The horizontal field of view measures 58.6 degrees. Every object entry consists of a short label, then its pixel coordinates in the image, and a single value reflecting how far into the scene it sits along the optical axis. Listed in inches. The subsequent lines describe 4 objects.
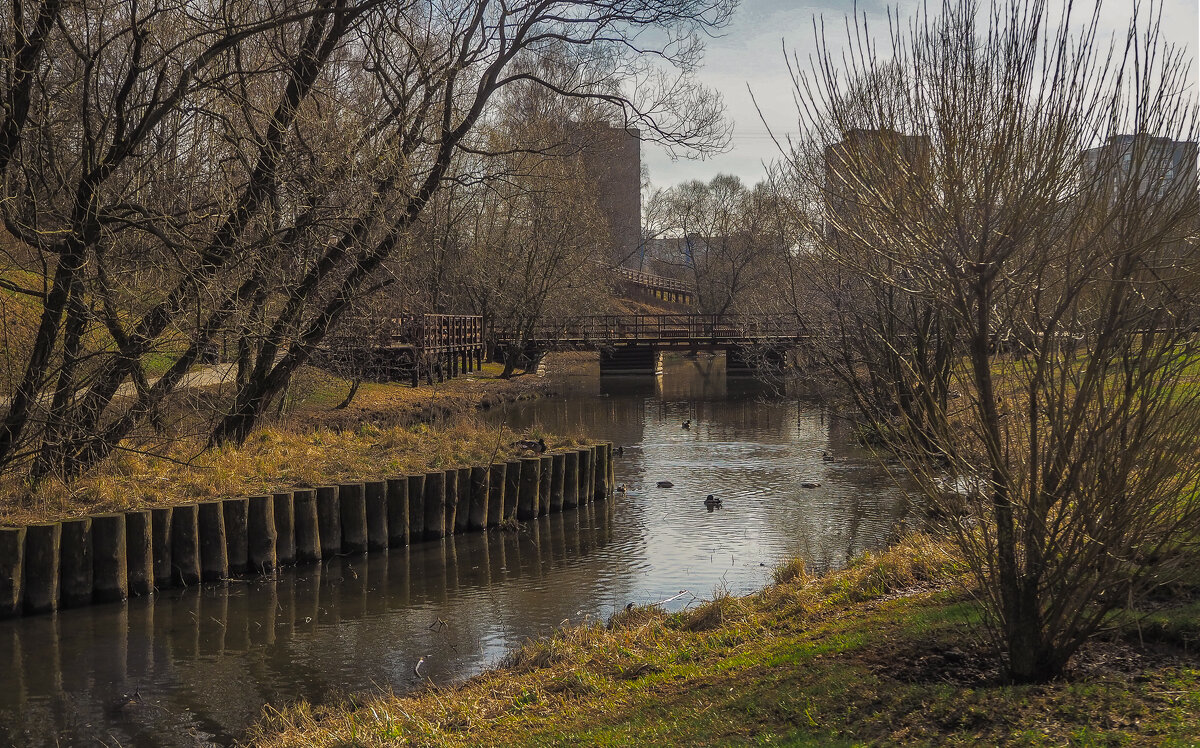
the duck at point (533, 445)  754.2
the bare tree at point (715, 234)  2596.0
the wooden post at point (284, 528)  554.9
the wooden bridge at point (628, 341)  1855.3
